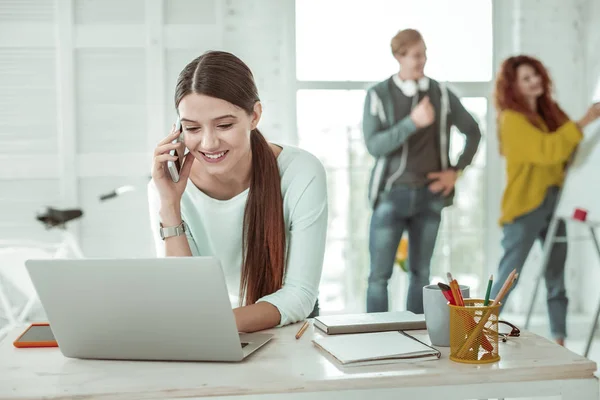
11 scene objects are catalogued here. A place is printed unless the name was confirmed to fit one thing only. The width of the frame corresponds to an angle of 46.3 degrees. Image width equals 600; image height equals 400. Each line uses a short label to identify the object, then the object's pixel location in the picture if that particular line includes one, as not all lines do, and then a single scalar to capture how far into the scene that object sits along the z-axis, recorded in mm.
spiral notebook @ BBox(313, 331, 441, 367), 1054
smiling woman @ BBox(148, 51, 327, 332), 1589
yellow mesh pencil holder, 1064
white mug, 1158
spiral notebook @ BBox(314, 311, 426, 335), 1270
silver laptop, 1023
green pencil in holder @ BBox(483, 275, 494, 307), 1133
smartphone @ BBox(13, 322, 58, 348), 1206
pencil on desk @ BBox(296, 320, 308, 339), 1247
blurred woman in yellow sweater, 3588
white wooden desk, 959
